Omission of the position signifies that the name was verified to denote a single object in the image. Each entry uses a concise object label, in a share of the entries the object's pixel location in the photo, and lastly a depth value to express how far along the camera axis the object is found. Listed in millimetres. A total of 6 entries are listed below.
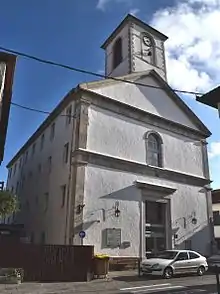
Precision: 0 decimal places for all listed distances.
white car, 11499
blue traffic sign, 13563
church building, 14840
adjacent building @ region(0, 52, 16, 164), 10504
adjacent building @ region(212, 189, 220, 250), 24950
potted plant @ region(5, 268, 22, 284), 10283
